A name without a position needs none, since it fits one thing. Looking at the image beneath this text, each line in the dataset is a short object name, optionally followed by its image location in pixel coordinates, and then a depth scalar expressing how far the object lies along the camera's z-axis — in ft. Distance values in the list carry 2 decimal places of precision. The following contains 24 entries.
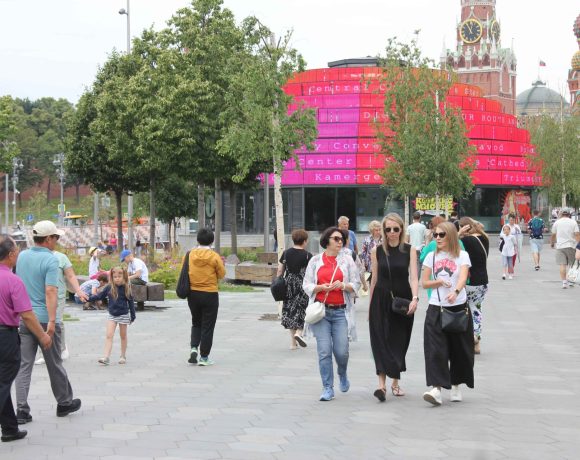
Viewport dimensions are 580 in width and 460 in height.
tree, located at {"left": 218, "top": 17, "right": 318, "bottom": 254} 57.47
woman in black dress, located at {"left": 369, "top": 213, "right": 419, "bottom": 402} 29.40
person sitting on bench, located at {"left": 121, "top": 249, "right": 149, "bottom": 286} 52.90
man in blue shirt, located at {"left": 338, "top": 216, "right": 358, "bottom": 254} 52.21
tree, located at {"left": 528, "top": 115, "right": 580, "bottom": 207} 210.22
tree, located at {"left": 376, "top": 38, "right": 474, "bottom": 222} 120.26
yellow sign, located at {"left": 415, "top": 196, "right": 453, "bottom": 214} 126.58
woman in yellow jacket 37.24
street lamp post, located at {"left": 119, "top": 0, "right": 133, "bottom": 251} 135.74
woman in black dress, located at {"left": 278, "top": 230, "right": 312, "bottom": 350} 40.34
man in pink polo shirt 22.63
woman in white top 28.71
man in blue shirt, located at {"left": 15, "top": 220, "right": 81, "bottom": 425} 26.04
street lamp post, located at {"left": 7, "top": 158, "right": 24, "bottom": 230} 264.11
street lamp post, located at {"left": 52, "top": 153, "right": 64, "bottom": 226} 214.03
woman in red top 29.76
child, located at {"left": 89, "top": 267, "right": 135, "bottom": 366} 38.22
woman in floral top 52.85
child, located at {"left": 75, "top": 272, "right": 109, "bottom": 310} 62.84
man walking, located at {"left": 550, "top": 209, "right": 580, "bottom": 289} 72.90
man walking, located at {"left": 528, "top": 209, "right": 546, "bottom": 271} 93.88
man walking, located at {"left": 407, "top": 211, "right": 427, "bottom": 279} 69.97
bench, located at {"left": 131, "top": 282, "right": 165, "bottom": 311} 60.23
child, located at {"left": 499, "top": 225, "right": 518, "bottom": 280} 83.10
